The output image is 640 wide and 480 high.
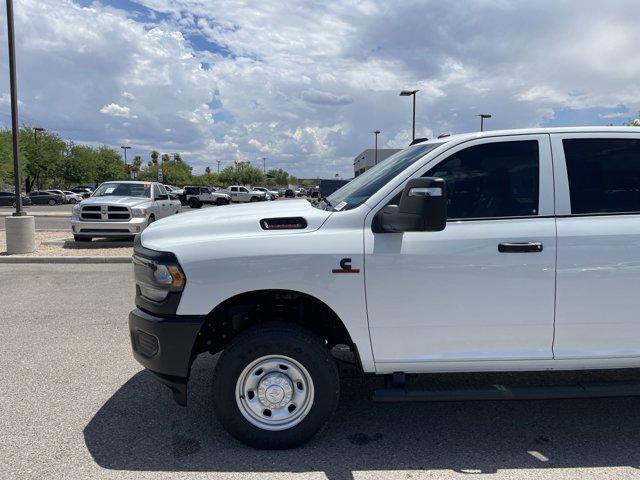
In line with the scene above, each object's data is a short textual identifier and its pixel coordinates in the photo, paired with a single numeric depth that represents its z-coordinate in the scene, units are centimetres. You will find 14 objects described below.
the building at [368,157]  5122
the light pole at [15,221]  1091
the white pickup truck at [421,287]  304
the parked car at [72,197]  4972
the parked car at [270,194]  6092
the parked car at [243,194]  5321
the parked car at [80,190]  5821
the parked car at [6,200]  3881
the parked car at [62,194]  4701
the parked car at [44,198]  4550
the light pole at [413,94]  3238
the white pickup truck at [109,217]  1248
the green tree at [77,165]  6188
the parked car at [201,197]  4283
